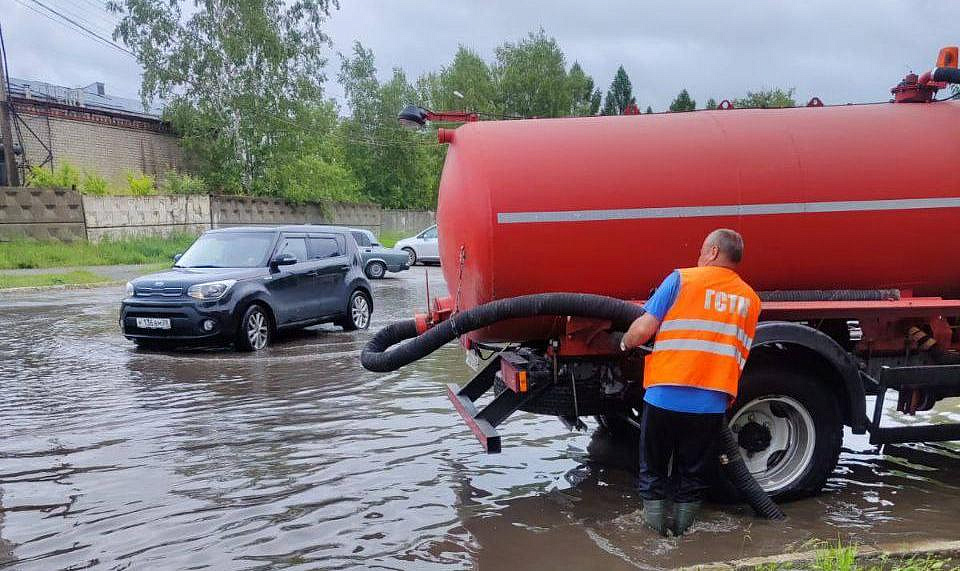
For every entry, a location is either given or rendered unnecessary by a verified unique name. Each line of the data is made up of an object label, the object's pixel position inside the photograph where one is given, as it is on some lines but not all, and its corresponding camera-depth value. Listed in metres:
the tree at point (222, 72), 37.25
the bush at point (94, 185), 28.61
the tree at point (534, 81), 64.69
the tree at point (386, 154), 61.50
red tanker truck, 5.14
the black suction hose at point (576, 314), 4.88
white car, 32.31
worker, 4.43
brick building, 34.06
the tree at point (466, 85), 63.88
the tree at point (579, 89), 66.69
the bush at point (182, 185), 34.12
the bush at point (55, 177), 28.44
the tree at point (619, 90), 106.06
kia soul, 11.10
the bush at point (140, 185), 31.59
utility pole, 25.36
